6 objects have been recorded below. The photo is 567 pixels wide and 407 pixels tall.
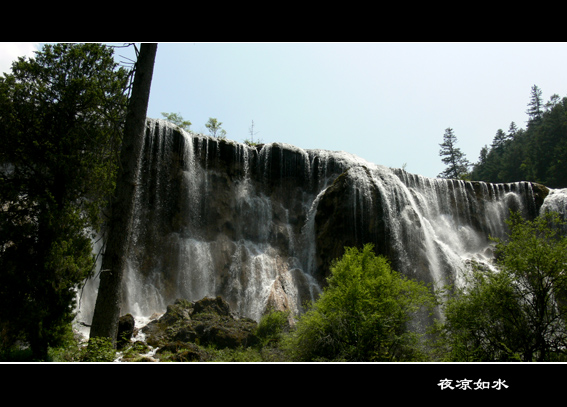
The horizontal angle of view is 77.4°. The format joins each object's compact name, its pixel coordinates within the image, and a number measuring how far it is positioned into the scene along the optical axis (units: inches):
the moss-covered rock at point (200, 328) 442.3
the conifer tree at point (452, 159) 2452.0
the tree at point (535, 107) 2278.5
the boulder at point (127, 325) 429.4
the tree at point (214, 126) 1798.5
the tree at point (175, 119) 1765.4
